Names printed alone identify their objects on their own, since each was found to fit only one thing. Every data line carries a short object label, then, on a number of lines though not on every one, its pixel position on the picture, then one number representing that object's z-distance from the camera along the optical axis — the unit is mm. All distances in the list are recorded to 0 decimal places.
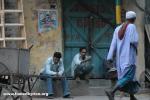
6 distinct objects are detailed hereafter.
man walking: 9062
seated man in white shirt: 12445
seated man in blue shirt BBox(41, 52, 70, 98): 11984
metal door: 13172
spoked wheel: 9250
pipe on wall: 12500
